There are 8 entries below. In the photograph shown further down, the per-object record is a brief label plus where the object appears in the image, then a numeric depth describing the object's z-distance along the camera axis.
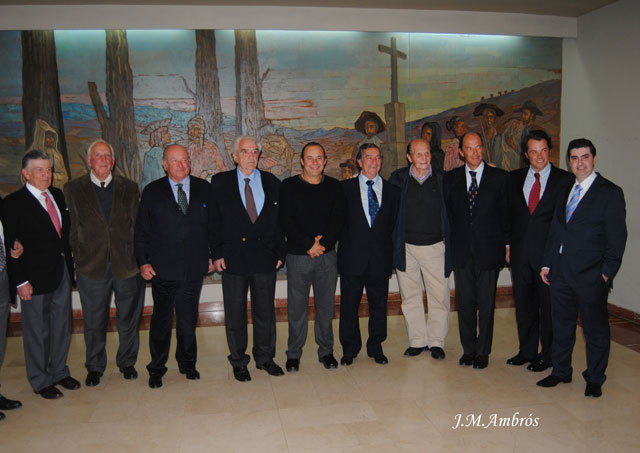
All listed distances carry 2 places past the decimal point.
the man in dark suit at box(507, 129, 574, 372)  3.97
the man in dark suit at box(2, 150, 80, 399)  3.71
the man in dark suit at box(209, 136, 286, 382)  4.00
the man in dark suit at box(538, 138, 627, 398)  3.53
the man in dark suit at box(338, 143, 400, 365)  4.24
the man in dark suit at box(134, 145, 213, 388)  3.92
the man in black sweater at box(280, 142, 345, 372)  4.10
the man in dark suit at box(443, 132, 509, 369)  4.14
